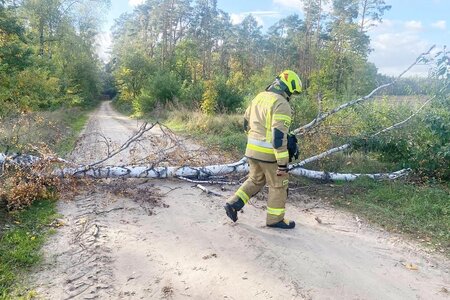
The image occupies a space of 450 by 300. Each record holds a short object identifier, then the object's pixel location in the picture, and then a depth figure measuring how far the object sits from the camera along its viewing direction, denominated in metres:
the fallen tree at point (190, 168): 6.39
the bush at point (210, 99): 19.69
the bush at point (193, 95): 22.19
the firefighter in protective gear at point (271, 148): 4.60
